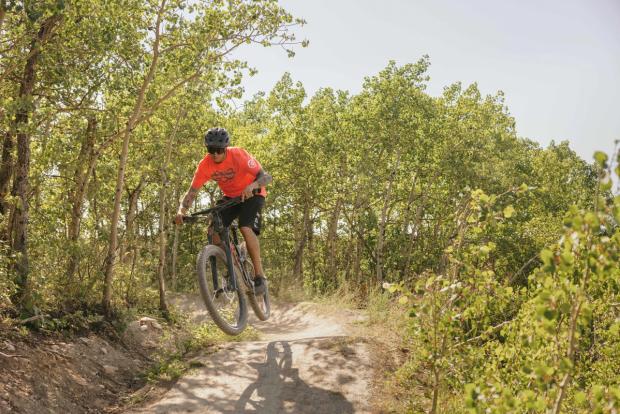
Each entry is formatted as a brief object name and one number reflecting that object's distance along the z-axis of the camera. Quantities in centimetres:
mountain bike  704
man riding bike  693
